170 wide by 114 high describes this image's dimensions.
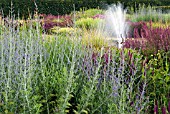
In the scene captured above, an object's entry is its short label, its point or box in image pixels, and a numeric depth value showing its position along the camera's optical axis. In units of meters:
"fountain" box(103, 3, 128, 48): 11.66
